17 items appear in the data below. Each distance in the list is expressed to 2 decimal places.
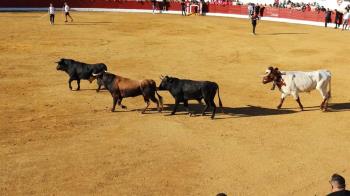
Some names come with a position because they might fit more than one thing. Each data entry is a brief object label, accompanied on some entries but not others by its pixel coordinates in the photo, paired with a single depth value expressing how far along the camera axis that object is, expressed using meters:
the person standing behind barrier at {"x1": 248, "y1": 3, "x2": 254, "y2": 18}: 45.91
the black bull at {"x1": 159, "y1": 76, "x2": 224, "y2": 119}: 15.78
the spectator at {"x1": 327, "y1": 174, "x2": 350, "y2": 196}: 7.96
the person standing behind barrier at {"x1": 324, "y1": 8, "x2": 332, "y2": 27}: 41.31
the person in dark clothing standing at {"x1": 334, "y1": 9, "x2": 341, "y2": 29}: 40.67
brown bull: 16.14
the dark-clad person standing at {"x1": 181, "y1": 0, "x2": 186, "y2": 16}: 47.75
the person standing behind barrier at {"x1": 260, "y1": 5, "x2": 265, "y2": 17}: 46.62
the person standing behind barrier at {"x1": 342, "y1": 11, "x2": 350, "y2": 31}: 39.72
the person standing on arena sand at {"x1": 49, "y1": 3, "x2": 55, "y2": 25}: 36.87
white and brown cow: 17.06
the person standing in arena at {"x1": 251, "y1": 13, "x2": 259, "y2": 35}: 34.38
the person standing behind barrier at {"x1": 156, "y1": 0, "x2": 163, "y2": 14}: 49.47
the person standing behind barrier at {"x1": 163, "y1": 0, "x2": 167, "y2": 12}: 49.58
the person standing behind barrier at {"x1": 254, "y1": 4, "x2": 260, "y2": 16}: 44.49
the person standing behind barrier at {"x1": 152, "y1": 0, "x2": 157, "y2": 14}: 48.38
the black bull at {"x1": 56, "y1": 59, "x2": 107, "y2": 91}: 18.88
